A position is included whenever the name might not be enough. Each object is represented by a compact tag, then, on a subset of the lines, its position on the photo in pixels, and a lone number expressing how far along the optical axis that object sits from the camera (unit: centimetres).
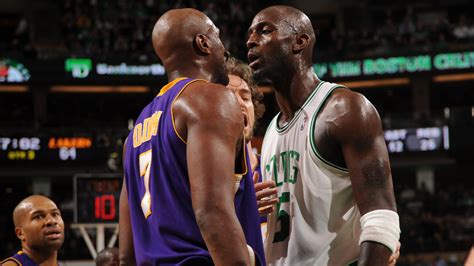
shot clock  1151
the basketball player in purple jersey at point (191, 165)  297
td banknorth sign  2852
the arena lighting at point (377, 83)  2975
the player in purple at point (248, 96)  498
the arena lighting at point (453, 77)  2905
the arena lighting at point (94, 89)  3016
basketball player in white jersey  349
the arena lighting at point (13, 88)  2898
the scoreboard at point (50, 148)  2606
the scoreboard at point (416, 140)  2600
